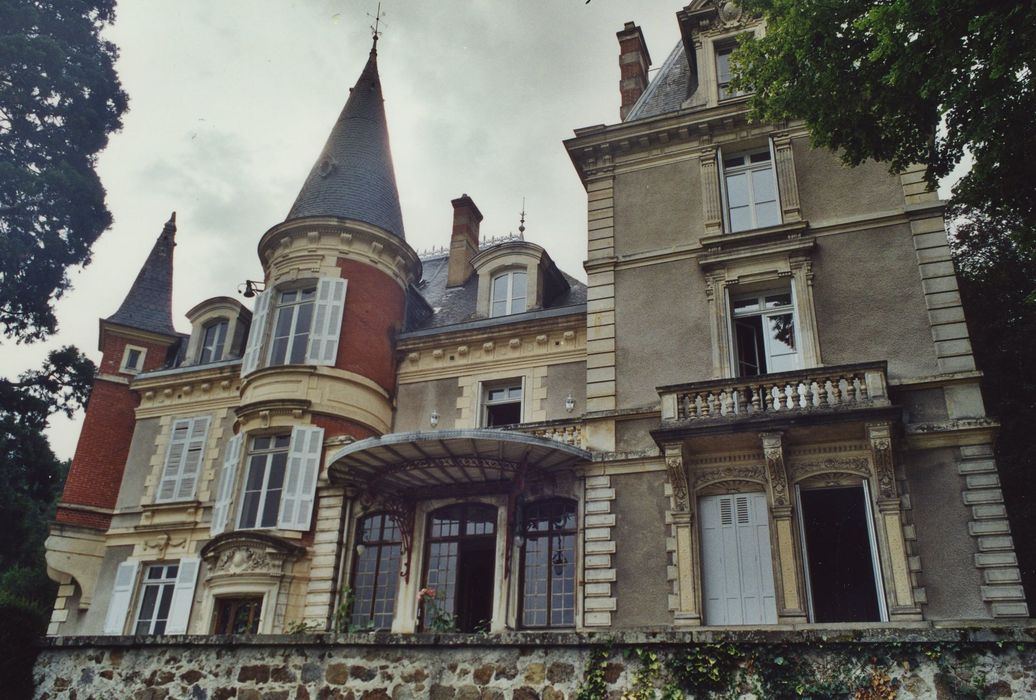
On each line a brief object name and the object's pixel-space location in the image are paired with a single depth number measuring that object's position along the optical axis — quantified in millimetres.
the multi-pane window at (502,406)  16719
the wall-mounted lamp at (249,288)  19953
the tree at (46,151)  22922
